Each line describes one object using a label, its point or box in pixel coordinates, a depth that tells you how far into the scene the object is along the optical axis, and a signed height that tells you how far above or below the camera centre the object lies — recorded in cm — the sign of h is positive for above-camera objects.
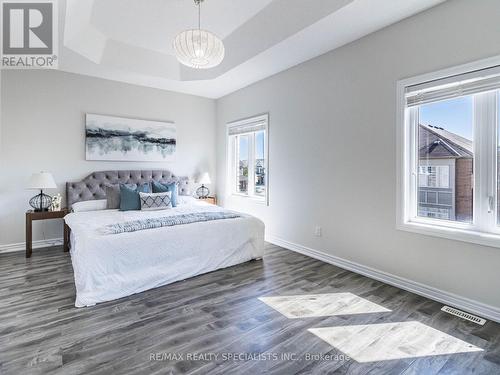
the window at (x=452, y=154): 230 +30
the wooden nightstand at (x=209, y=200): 537 -26
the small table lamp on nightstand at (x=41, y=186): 367 -1
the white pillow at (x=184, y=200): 465 -24
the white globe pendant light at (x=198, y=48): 257 +129
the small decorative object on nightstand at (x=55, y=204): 397 -26
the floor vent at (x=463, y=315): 221 -104
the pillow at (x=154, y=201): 403 -22
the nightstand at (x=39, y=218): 370 -43
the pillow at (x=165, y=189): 439 -5
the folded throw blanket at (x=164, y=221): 279 -39
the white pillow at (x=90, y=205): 400 -29
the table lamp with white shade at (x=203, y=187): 538 -2
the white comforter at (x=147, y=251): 250 -67
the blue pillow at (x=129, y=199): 402 -19
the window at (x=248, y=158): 469 +51
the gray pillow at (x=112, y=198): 418 -18
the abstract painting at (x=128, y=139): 448 +79
